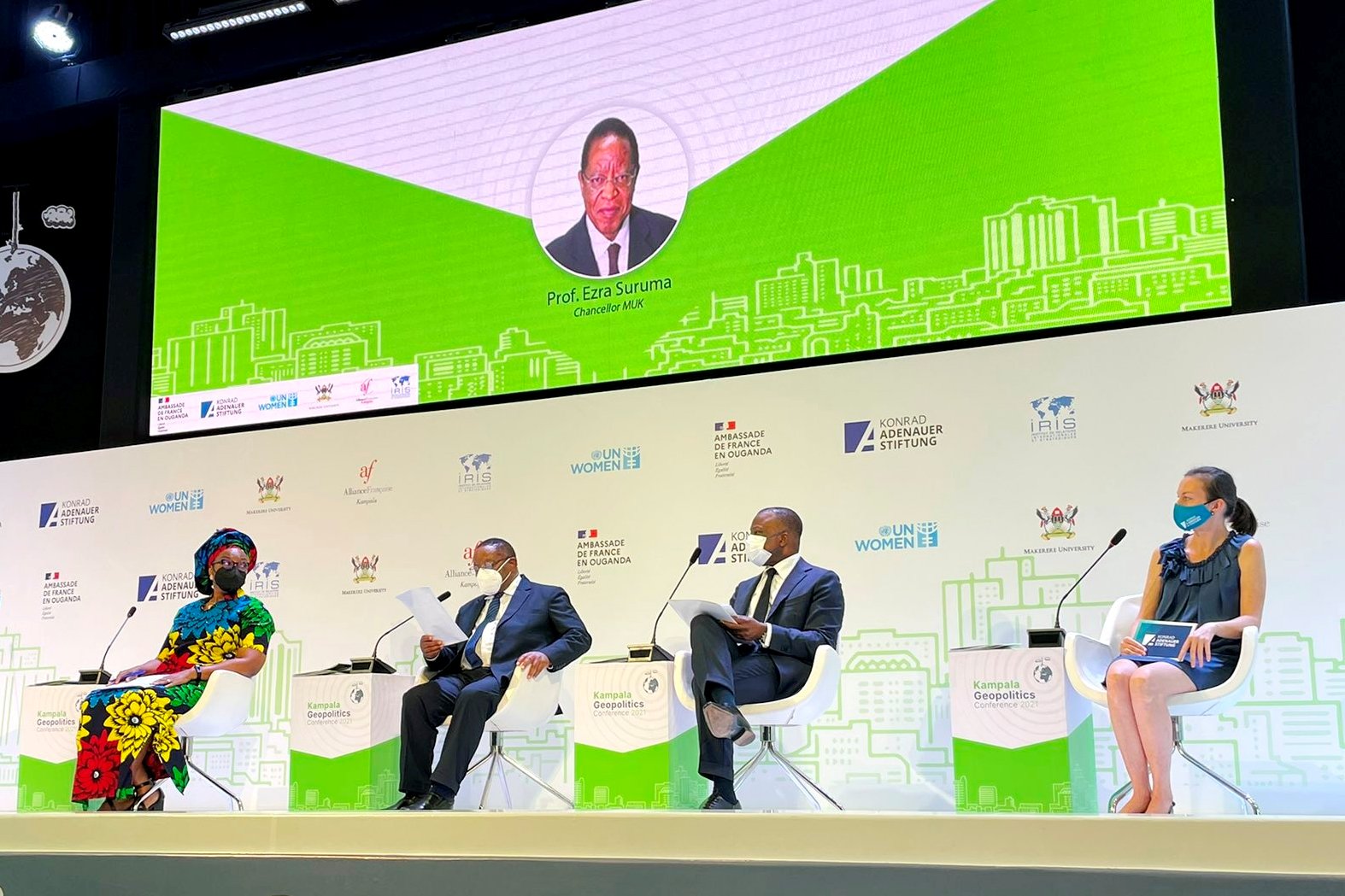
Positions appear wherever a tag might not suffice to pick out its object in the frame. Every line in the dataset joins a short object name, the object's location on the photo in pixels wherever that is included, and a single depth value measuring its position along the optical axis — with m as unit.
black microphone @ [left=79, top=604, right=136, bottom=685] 5.37
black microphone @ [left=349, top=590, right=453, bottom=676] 4.96
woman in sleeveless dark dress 3.77
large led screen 4.76
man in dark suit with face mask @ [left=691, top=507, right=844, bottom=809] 4.19
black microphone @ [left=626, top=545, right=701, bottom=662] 4.57
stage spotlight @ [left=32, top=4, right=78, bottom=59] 6.71
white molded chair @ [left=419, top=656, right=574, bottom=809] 4.66
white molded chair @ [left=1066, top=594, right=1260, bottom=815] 3.79
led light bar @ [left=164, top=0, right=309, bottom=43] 5.99
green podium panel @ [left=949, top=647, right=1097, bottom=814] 4.05
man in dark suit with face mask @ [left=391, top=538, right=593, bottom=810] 4.54
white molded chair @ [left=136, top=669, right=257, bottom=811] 4.91
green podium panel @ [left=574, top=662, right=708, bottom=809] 4.48
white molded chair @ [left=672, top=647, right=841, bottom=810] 4.29
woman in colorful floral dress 4.84
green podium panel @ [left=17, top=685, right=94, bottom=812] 5.26
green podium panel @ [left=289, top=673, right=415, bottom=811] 4.88
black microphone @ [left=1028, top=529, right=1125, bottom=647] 4.11
